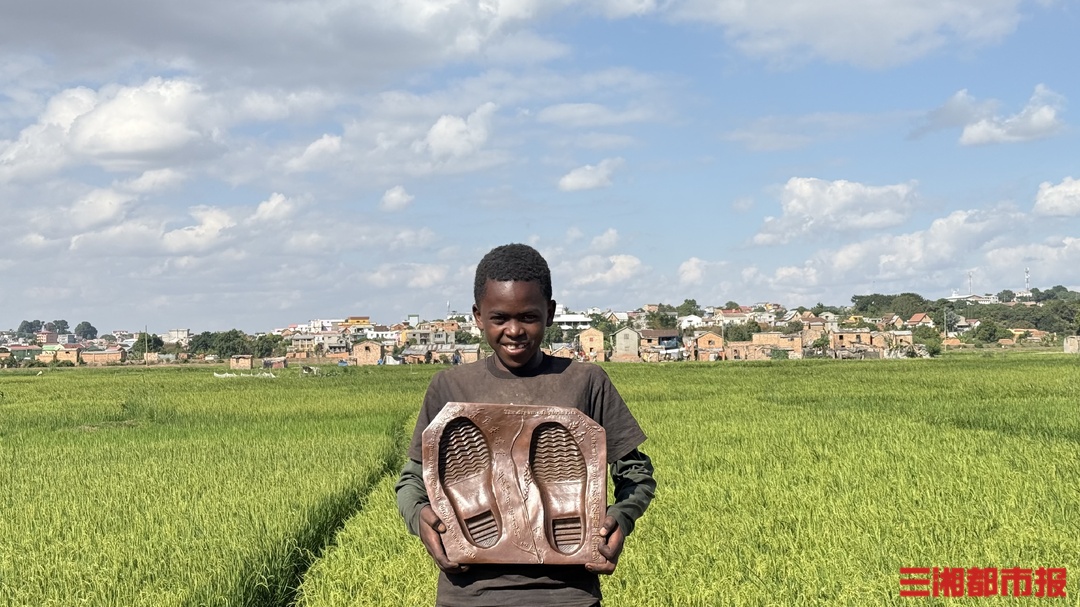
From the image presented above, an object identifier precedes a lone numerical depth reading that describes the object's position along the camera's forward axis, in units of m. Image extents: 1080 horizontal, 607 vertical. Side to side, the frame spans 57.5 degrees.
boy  2.19
